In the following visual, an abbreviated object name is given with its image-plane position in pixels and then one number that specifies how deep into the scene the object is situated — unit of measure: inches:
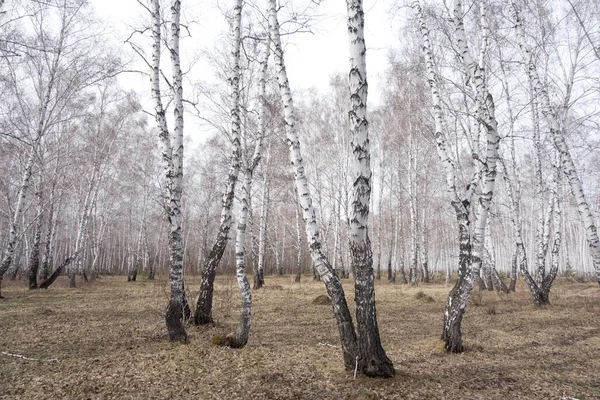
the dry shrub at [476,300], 433.1
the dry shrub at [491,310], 377.6
